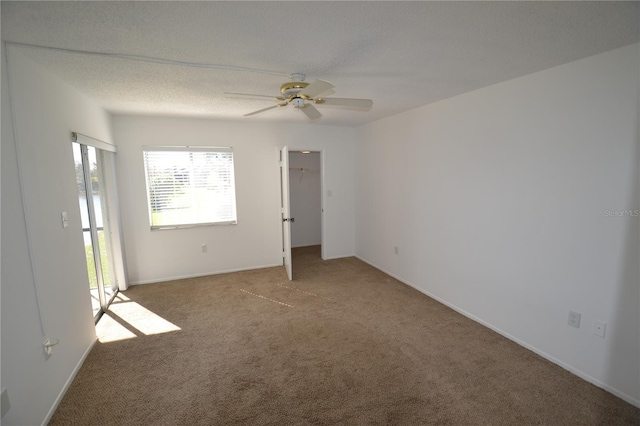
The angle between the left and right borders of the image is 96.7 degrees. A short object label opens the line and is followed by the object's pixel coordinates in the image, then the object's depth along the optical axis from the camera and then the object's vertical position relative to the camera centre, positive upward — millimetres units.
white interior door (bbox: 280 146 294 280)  4141 -343
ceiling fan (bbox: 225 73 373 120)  2175 +711
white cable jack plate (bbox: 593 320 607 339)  2067 -1084
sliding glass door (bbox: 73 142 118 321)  3008 -347
